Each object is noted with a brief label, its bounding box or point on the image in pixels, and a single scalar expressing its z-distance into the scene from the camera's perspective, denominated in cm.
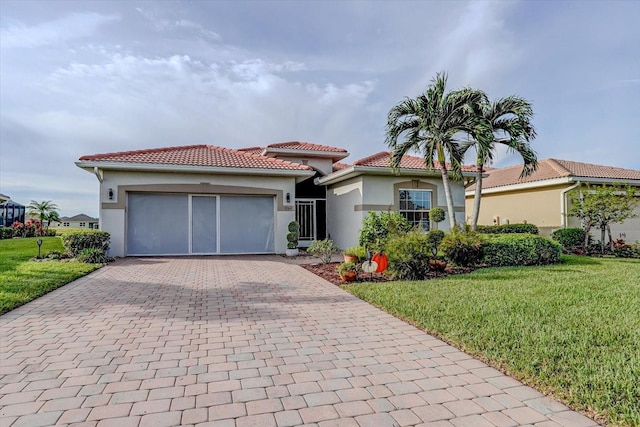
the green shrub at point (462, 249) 1070
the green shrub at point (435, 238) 1163
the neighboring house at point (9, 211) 3050
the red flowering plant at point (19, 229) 2539
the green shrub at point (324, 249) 1191
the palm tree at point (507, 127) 1326
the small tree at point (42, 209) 3138
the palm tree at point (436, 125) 1300
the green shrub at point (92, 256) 1188
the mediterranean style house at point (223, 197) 1383
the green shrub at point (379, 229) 1022
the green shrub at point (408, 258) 906
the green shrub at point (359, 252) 1041
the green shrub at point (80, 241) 1241
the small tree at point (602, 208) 1373
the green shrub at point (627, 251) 1399
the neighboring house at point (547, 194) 1717
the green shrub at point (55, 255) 1262
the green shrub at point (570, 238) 1526
